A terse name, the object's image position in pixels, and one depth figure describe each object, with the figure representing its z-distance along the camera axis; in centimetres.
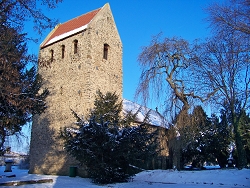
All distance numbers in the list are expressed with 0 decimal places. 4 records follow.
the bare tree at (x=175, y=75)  1469
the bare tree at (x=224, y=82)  1441
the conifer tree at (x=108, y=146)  1185
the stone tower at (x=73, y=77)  1792
